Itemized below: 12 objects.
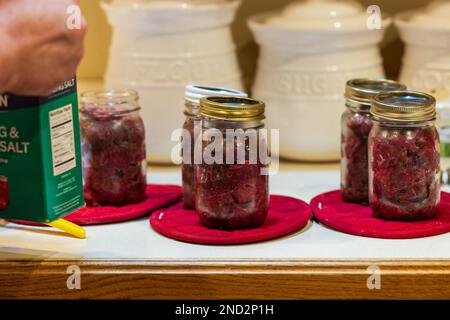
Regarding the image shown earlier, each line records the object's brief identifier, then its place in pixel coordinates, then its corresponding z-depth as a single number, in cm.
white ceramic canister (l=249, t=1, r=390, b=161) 156
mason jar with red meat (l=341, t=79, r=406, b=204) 138
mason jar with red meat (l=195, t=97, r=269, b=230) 128
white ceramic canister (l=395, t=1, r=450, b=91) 156
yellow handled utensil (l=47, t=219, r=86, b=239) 132
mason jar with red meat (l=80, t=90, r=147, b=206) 138
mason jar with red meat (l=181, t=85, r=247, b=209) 137
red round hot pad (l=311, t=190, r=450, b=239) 129
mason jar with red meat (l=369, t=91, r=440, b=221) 129
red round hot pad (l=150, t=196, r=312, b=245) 128
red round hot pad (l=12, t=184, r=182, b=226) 136
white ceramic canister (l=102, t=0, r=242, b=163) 156
